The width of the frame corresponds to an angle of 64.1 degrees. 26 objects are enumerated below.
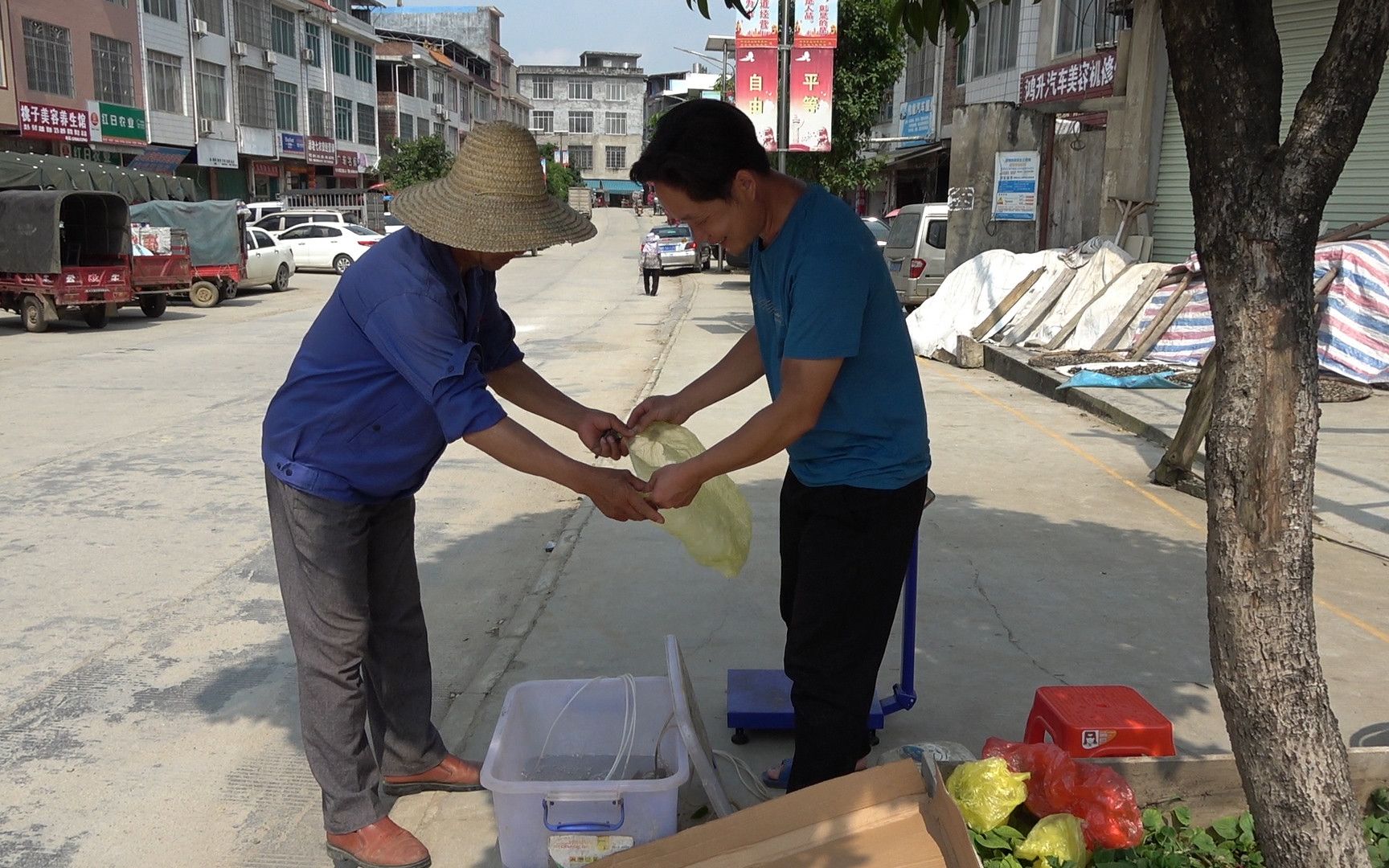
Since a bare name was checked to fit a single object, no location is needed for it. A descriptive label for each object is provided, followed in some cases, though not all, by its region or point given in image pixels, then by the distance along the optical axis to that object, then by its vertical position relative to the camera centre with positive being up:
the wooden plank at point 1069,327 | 12.78 -1.14
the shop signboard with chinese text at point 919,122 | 32.91 +3.08
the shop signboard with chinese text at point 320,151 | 46.09 +2.61
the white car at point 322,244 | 29.05 -0.77
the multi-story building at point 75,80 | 26.41 +3.29
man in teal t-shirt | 2.48 -0.43
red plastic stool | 2.95 -1.32
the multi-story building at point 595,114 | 103.81 +9.63
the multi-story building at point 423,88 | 62.47 +7.80
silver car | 29.30 -0.79
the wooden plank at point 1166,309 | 11.73 -0.85
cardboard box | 2.25 -1.24
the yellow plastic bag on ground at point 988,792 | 2.60 -1.32
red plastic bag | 2.58 -1.33
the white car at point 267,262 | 22.88 -1.02
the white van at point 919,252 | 17.83 -0.45
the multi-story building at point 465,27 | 85.75 +14.43
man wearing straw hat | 2.59 -0.51
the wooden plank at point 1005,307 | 13.68 -1.00
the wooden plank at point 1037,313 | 13.42 -1.04
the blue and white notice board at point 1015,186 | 16.66 +0.60
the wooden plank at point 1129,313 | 12.20 -0.93
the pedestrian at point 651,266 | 23.94 -0.99
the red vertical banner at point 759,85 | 16.78 +2.03
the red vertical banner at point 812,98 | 16.91 +1.88
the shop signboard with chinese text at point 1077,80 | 15.44 +2.11
